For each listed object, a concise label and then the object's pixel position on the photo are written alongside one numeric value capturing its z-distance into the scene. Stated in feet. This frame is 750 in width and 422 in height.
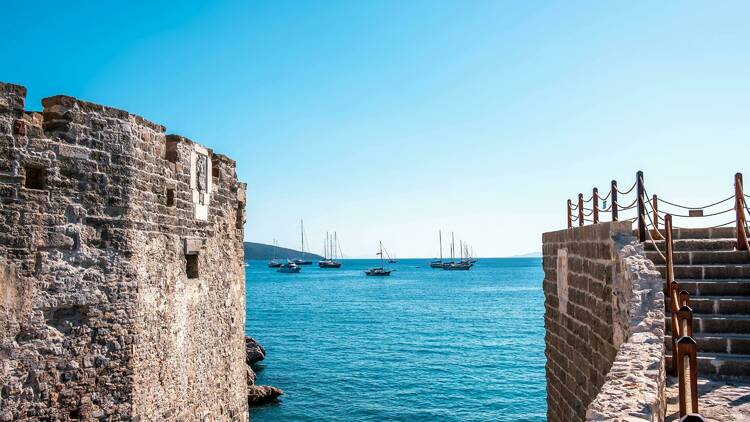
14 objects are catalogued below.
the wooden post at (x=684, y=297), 18.30
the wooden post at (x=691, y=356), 12.27
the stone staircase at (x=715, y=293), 20.57
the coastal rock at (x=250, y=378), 88.41
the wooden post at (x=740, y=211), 26.76
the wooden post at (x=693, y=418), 8.87
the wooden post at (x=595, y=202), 36.27
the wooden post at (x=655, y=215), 30.94
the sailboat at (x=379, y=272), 438.81
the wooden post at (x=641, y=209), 28.50
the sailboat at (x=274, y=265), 632.63
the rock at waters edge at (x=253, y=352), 111.65
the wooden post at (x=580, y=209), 37.14
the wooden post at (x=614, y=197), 33.86
